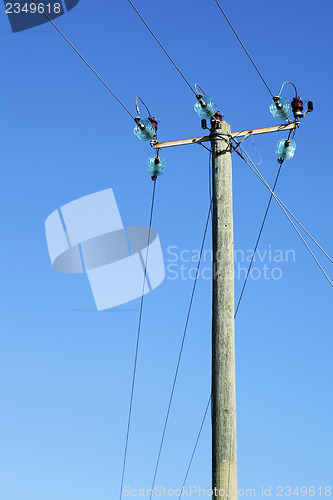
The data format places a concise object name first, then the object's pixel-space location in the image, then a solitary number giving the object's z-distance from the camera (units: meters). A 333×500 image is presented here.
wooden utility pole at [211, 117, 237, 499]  12.80
